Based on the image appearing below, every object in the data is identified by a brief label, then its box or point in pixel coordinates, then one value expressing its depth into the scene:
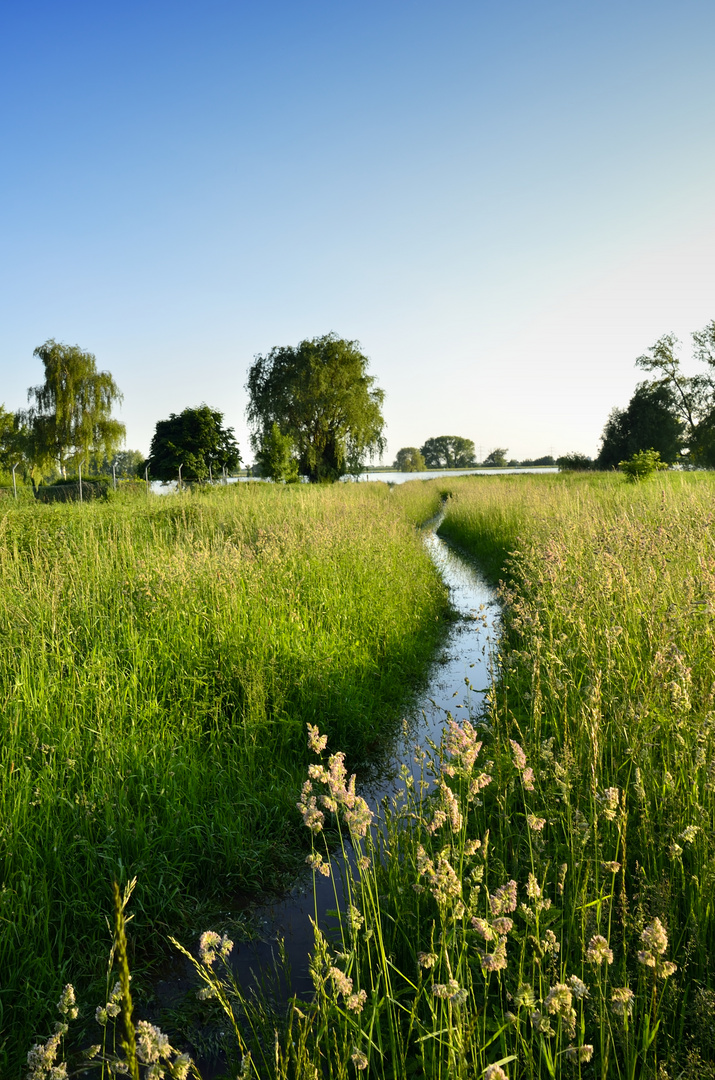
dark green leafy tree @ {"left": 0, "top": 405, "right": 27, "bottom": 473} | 38.44
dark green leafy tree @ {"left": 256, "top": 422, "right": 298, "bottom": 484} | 29.75
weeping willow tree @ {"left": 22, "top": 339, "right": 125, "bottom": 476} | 36.06
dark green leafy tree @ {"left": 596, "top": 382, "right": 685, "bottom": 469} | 45.94
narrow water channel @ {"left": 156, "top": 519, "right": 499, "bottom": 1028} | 2.72
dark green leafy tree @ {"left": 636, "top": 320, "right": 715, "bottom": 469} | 45.88
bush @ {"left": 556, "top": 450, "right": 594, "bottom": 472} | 48.00
